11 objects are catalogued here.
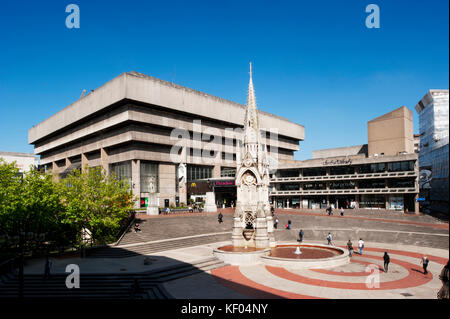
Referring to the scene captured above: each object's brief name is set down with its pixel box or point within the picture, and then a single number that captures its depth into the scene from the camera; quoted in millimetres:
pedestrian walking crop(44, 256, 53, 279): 21391
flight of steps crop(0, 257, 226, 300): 19562
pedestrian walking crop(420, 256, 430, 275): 21711
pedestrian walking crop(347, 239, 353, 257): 27445
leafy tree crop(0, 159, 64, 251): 27094
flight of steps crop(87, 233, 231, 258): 29281
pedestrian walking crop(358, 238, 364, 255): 29266
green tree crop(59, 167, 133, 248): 30219
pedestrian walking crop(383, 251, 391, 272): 22500
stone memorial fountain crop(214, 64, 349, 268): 25891
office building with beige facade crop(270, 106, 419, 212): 60922
